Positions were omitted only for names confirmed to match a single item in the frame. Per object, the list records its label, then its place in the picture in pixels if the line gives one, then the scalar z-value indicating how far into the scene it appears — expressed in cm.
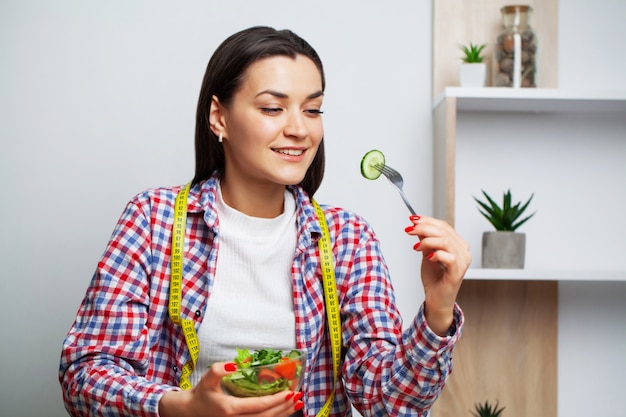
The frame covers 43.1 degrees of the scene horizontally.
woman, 154
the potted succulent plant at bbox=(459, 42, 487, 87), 235
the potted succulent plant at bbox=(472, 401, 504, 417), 237
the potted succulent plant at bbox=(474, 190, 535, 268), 234
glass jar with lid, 235
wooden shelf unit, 250
